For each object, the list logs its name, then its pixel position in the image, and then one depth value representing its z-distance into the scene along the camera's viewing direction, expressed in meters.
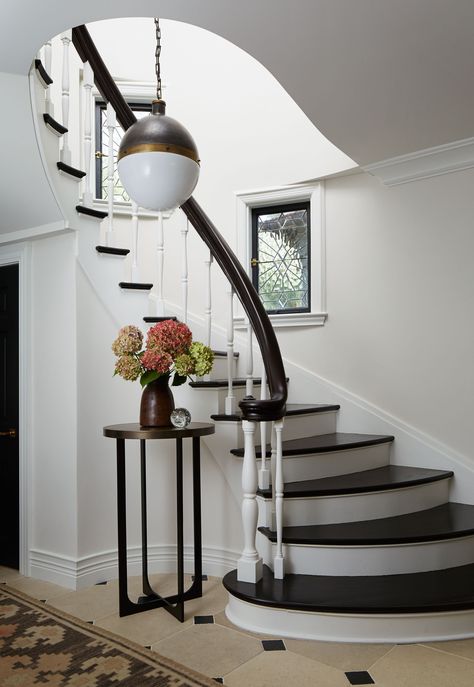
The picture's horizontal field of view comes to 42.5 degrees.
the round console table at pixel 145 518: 2.71
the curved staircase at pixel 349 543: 2.53
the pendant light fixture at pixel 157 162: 1.90
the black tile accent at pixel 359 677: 2.23
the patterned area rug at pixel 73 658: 2.28
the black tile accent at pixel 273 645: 2.50
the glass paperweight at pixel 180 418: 2.79
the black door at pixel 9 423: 3.62
